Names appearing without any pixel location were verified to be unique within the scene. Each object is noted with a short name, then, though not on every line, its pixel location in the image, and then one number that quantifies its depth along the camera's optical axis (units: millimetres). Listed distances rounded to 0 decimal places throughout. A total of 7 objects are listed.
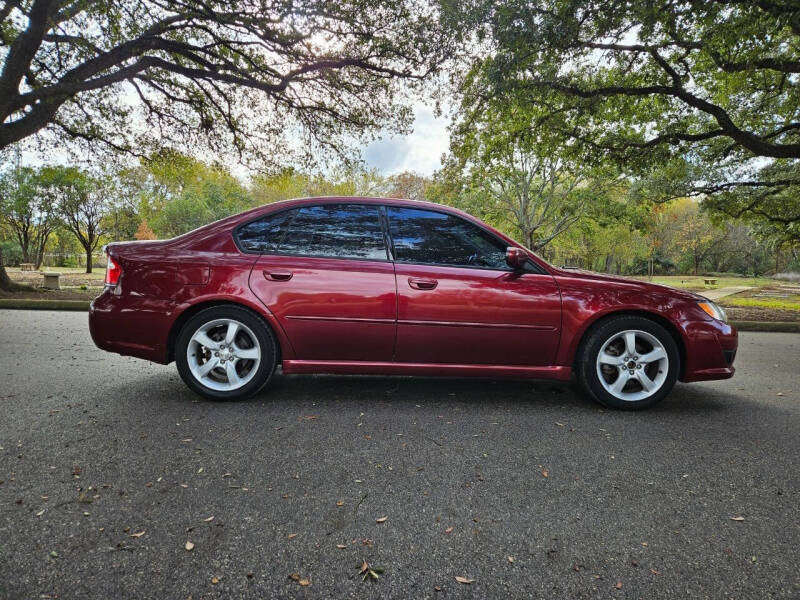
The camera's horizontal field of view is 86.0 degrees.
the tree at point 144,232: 41484
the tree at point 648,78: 6531
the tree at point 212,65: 8805
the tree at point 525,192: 13133
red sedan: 3361
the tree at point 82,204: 27766
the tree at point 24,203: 30156
